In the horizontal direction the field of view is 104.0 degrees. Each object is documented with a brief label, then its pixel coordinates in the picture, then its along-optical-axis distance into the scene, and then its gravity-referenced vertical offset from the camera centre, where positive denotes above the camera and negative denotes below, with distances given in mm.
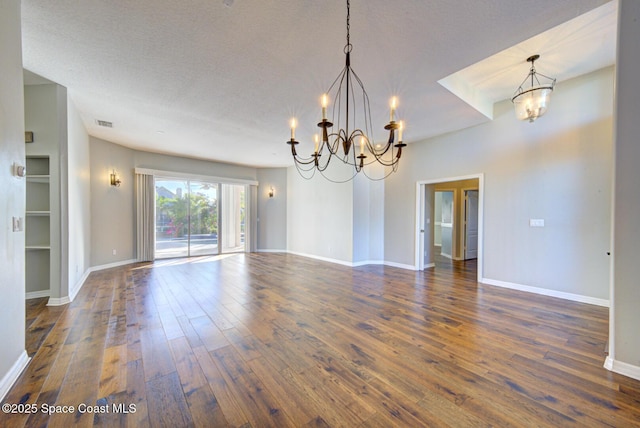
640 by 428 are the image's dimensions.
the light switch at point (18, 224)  1905 -98
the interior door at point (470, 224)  6883 -345
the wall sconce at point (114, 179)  5541 +724
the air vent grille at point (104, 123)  4293 +1550
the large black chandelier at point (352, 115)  2019 +1521
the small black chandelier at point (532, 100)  2994 +1372
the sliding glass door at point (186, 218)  6645 -181
